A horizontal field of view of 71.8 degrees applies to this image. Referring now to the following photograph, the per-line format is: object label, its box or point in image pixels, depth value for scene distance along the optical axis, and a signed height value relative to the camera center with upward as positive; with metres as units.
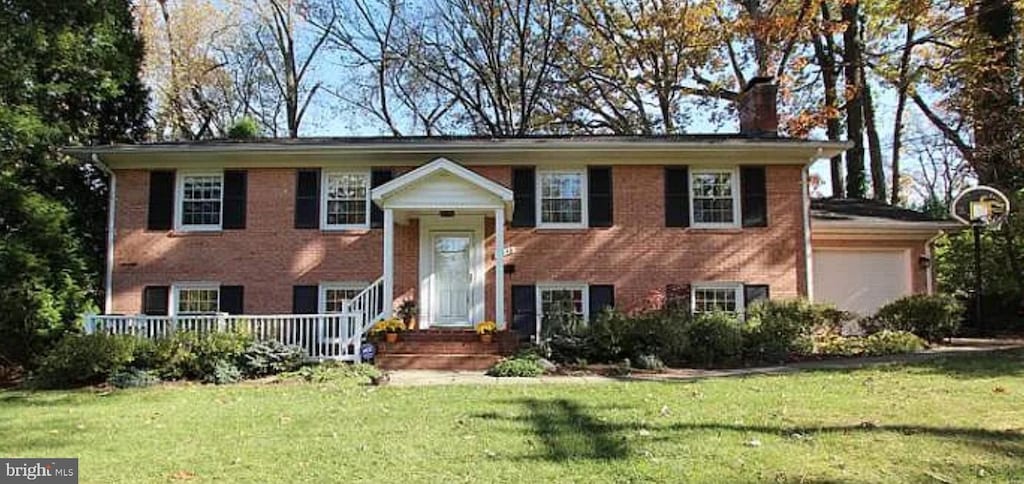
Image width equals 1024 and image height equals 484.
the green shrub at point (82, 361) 10.76 -1.22
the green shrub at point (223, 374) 10.90 -1.44
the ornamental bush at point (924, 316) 13.05 -0.65
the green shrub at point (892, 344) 12.23 -1.08
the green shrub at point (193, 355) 11.17 -1.17
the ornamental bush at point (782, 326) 12.27 -0.80
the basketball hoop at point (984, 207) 14.32 +1.56
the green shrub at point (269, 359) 11.41 -1.27
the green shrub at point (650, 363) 11.33 -1.32
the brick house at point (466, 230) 14.55 +1.07
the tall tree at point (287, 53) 28.59 +9.49
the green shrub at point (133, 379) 10.59 -1.47
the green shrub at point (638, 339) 11.94 -0.98
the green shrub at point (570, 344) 12.12 -1.07
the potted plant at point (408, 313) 14.12 -0.63
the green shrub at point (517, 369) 11.00 -1.36
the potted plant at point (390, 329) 12.68 -0.86
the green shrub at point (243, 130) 17.41 +3.75
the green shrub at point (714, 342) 11.97 -1.03
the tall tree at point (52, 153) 12.77 +2.49
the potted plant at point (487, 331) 12.76 -0.90
